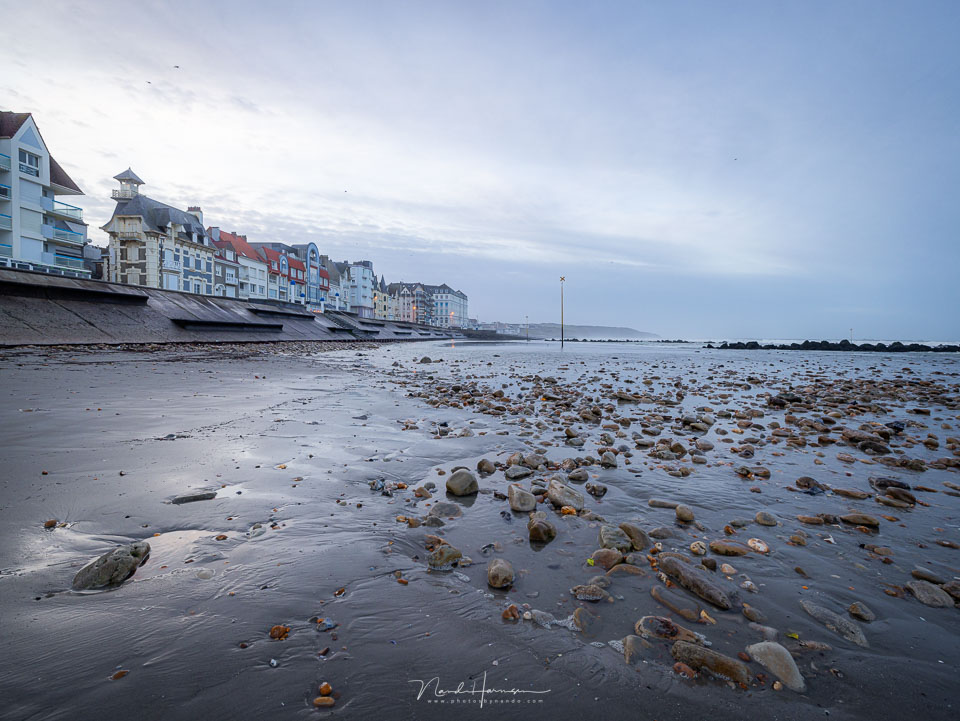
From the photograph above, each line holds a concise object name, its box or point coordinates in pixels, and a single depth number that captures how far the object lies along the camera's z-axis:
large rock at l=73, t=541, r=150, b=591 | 2.55
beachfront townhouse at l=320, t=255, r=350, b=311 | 106.25
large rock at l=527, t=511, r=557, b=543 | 3.59
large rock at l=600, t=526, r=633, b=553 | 3.47
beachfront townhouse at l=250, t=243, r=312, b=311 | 82.75
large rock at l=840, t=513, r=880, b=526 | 3.98
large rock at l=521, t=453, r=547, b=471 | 5.66
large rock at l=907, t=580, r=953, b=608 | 2.82
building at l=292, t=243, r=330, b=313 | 93.44
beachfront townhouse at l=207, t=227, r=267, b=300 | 69.62
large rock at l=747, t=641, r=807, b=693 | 2.07
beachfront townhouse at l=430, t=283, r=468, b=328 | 182.50
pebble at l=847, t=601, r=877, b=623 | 2.65
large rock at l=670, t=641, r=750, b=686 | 2.11
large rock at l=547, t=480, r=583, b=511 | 4.37
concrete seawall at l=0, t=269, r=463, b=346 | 20.12
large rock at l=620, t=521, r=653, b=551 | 3.53
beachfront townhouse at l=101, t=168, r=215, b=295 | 55.09
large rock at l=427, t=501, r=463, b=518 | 4.13
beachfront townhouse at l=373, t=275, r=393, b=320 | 131.88
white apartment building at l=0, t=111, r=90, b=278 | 37.91
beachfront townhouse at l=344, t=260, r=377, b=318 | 119.81
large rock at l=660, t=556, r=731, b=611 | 2.77
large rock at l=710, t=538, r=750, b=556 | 3.46
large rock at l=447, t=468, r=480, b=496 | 4.62
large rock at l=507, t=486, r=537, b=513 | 4.27
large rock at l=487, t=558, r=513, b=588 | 2.91
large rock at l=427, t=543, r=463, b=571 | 3.15
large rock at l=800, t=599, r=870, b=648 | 2.47
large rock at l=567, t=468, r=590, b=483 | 5.16
